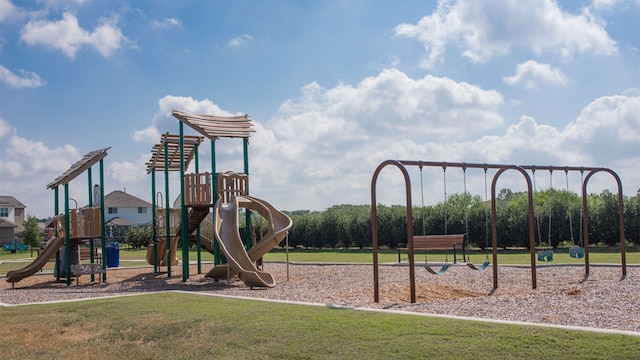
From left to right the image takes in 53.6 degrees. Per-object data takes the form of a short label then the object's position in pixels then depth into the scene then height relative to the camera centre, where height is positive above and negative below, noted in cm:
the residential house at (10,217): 8050 +140
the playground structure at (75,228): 2011 -9
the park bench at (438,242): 1809 -75
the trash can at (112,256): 2767 -137
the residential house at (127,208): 9500 +250
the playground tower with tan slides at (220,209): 1750 +40
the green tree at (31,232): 6138 -53
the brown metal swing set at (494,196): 1225 +44
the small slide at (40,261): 2052 -113
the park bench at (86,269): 1955 -137
